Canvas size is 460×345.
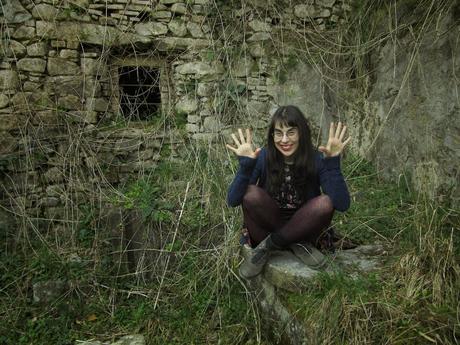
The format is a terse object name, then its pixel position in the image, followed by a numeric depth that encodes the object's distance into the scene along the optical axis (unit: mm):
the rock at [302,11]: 4320
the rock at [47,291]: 2854
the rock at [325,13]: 4371
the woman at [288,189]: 2164
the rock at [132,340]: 2580
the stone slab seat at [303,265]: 2225
